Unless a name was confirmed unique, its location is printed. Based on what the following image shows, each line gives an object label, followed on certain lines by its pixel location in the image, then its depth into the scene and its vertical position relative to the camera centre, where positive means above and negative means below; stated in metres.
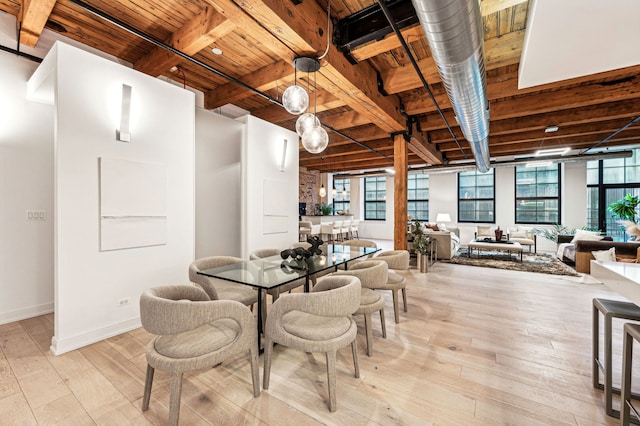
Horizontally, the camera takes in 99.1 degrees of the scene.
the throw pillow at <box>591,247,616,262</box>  4.89 -0.80
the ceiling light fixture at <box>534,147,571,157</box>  6.85 +1.60
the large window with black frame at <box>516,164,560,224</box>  8.80 +0.56
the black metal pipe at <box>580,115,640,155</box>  4.40 +1.54
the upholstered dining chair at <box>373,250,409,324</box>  3.01 -0.66
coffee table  6.65 -0.85
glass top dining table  2.18 -0.54
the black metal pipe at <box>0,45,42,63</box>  2.80 +1.65
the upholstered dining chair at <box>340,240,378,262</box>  4.11 -0.49
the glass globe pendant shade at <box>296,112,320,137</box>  3.03 +0.99
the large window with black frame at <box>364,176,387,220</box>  12.00 +0.59
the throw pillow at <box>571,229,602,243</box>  6.29 -0.58
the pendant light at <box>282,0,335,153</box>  2.98 +0.87
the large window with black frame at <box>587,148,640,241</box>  7.65 +0.71
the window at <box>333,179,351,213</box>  12.72 +0.61
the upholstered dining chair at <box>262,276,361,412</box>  1.71 -0.79
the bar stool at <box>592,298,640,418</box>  1.63 -0.65
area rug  5.74 -1.22
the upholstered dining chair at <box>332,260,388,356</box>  2.37 -0.76
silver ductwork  1.60 +1.20
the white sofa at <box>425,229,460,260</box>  6.64 -0.79
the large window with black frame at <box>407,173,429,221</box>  11.17 +0.62
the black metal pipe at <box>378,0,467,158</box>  1.88 +1.43
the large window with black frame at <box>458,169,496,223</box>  9.79 +0.53
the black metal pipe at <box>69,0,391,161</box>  2.08 +1.58
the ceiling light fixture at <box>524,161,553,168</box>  7.76 +1.38
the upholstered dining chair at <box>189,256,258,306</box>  2.38 -0.72
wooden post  5.10 +0.41
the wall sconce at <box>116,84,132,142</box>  2.80 +0.99
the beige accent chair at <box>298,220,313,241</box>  8.04 -0.53
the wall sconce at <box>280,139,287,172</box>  4.78 +0.99
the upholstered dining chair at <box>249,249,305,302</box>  2.57 -0.57
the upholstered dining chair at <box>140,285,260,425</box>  1.49 -0.80
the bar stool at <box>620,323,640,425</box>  1.42 -0.87
